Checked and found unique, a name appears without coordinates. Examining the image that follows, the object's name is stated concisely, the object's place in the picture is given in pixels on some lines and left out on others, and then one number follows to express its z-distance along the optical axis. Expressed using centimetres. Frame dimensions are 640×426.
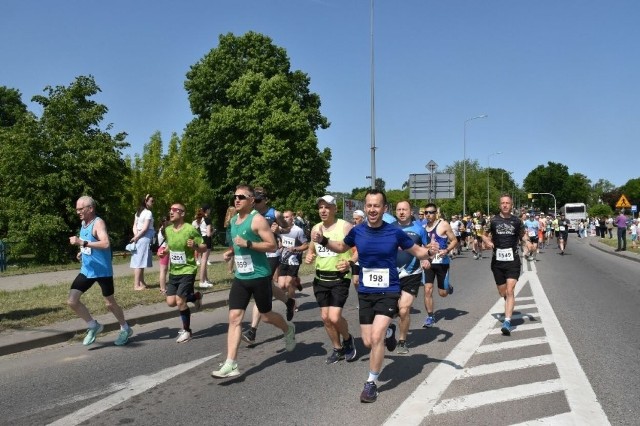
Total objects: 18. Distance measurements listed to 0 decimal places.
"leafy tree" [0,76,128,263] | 2148
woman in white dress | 1181
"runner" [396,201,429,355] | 693
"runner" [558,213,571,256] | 2736
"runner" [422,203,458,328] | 853
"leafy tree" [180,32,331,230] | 3609
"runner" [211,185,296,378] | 569
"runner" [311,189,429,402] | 517
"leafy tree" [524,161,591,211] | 13625
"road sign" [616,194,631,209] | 3110
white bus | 7281
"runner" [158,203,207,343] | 759
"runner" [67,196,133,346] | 702
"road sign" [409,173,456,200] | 3312
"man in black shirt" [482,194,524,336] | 829
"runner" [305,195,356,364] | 633
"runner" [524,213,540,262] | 2256
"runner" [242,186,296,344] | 740
